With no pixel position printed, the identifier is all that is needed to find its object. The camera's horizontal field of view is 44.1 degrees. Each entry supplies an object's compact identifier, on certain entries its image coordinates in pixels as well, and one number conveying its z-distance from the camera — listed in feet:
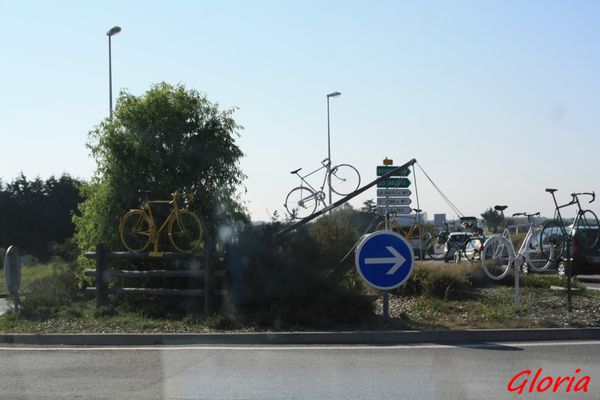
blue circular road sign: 36.63
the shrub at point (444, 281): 43.73
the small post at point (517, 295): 39.51
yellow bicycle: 45.16
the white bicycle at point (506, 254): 46.47
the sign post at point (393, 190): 51.08
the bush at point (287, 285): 37.81
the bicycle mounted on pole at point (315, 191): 60.75
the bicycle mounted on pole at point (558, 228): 46.11
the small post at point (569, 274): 39.60
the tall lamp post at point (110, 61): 72.74
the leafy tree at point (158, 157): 49.11
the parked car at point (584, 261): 65.86
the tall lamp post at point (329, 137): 99.47
